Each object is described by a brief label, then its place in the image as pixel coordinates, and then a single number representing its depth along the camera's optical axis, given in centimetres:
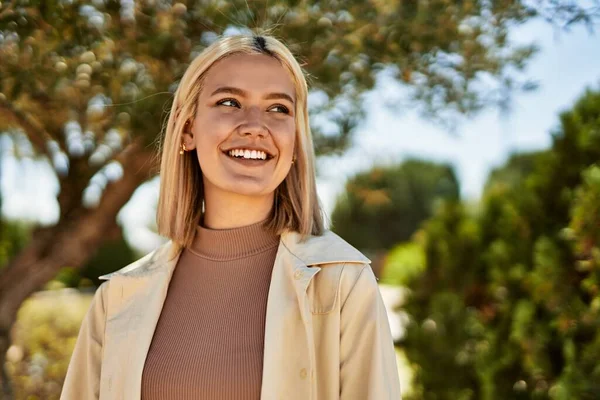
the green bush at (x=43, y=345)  680
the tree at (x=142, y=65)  317
